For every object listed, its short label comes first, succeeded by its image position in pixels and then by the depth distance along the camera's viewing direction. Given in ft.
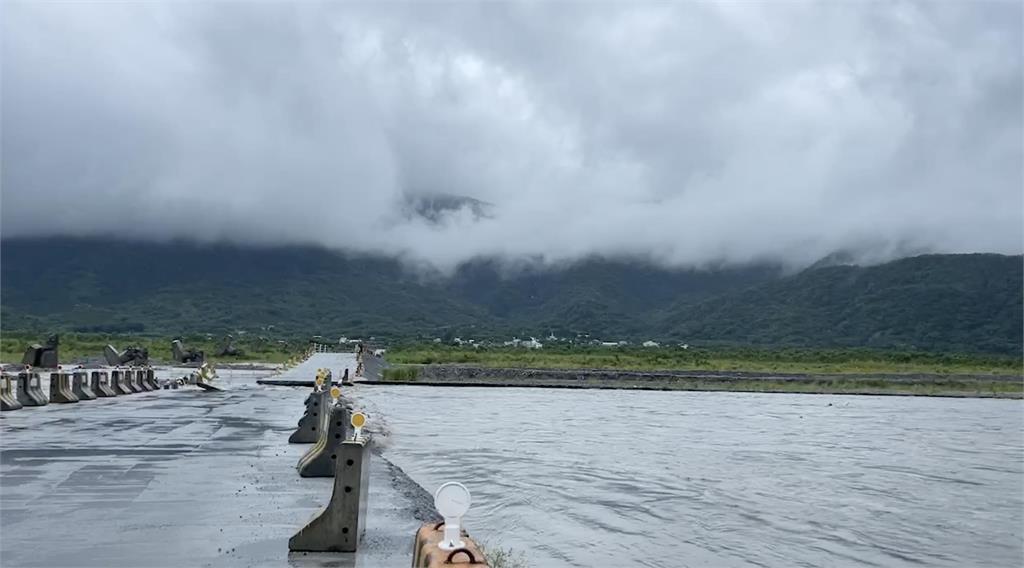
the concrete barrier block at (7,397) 81.30
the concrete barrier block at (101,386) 106.11
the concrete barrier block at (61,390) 91.97
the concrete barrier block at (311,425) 61.62
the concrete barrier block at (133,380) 118.11
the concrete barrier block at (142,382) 122.31
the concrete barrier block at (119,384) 111.86
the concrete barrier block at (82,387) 98.07
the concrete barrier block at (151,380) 126.41
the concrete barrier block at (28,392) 86.38
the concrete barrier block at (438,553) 19.29
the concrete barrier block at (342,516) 30.76
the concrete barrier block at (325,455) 44.62
